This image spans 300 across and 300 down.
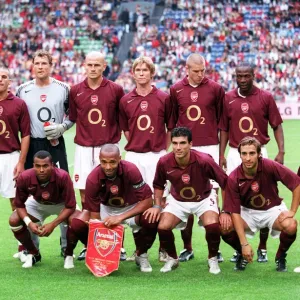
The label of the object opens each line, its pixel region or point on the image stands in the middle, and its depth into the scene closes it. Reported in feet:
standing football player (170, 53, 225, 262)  29.63
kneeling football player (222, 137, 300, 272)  26.07
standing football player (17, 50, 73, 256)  29.73
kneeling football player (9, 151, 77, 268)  27.07
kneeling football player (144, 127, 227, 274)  26.63
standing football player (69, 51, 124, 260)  29.96
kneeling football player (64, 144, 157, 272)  26.91
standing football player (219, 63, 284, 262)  29.32
